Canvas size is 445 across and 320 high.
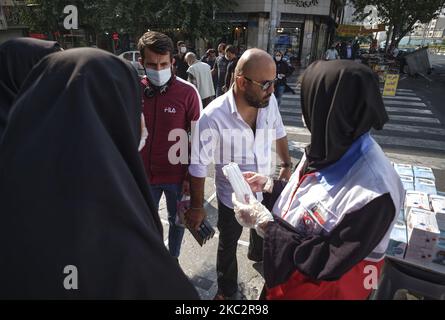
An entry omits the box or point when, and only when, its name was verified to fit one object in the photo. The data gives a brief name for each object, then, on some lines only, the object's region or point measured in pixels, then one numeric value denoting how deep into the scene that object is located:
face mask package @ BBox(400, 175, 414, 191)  2.76
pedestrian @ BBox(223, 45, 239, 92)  7.20
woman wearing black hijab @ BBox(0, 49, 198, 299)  0.85
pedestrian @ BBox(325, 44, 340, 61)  16.83
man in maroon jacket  2.53
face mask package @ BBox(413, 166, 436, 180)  2.94
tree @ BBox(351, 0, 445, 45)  22.38
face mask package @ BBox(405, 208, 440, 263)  2.03
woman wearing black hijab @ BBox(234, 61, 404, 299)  1.34
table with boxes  2.04
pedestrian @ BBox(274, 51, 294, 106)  8.02
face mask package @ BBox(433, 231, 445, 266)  2.04
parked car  14.69
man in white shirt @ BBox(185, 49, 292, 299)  2.17
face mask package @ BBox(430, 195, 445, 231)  2.27
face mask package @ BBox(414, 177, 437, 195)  2.71
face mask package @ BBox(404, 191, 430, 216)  2.38
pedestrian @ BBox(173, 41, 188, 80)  8.44
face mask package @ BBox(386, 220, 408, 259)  2.12
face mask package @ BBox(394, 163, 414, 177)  2.98
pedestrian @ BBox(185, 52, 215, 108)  6.52
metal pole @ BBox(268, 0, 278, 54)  14.38
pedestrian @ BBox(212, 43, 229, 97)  8.36
